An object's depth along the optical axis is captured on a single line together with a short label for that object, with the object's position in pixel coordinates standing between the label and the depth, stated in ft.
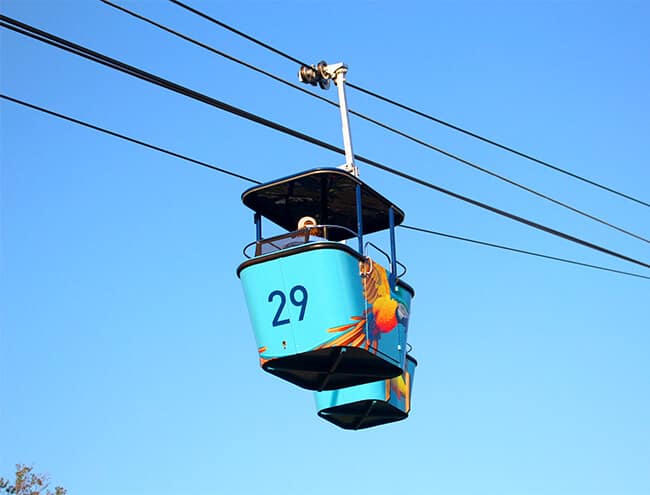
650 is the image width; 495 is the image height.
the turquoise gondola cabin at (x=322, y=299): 46.03
